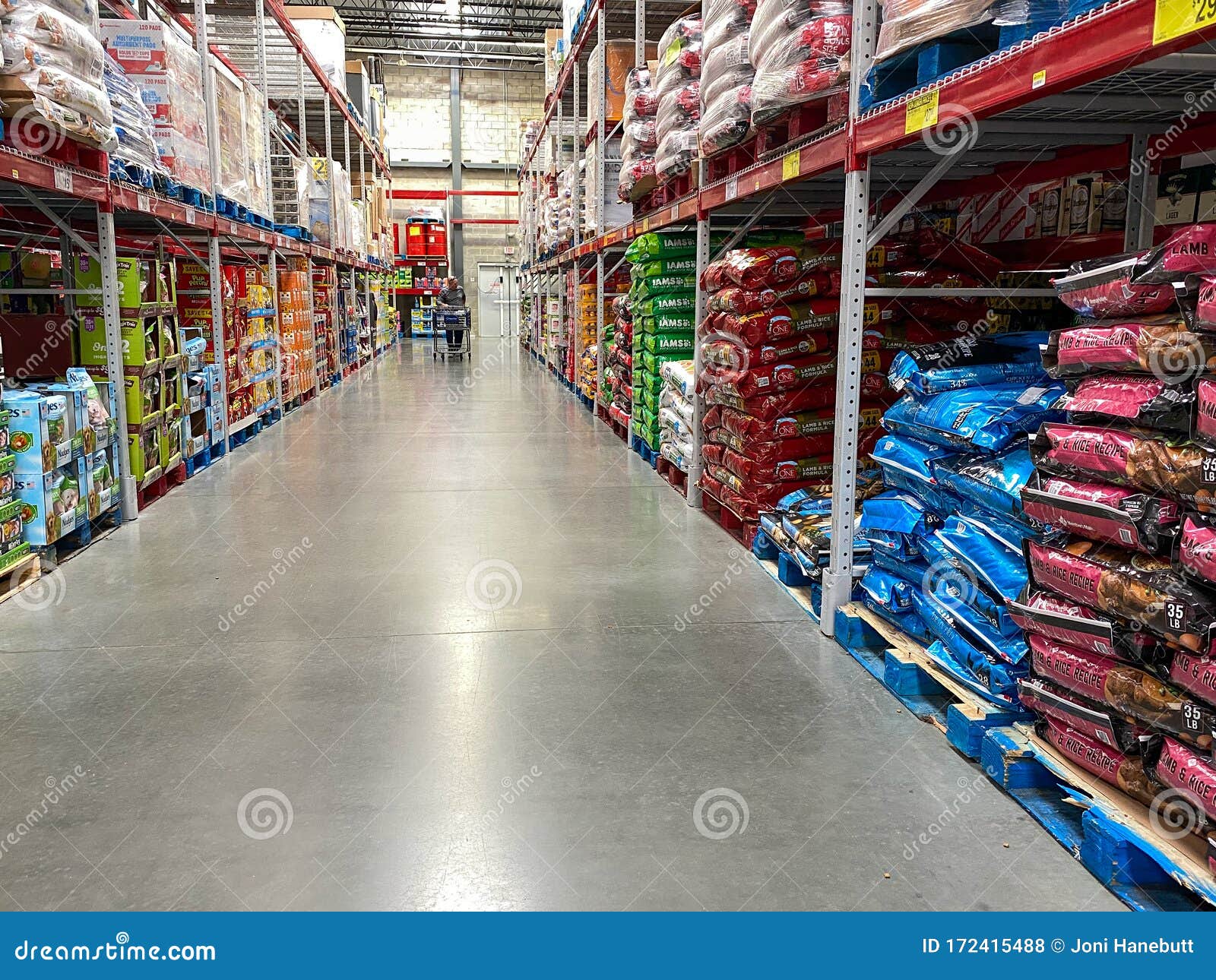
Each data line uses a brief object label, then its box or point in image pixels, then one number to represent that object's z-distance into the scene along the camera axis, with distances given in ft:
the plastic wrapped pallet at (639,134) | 24.54
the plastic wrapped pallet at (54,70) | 15.29
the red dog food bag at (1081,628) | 7.43
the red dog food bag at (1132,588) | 6.84
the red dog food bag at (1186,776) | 6.75
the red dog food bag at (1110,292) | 7.57
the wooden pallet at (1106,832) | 7.02
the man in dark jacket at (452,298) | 69.00
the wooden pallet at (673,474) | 22.99
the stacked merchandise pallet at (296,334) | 38.11
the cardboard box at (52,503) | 15.69
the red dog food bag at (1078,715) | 7.66
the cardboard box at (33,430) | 15.38
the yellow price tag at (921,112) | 9.70
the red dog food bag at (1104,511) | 7.27
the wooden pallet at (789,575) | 14.26
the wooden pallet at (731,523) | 17.52
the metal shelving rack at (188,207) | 18.52
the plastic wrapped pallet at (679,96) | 20.03
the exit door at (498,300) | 96.12
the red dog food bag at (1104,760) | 7.55
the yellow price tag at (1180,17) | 6.09
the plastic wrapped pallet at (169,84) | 22.88
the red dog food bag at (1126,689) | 6.99
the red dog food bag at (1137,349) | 7.19
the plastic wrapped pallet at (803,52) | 12.69
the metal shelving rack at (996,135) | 7.49
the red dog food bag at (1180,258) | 6.99
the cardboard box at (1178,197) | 11.56
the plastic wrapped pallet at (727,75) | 16.22
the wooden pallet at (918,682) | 9.44
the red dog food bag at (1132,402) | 7.27
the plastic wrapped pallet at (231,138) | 27.96
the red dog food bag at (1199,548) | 6.73
